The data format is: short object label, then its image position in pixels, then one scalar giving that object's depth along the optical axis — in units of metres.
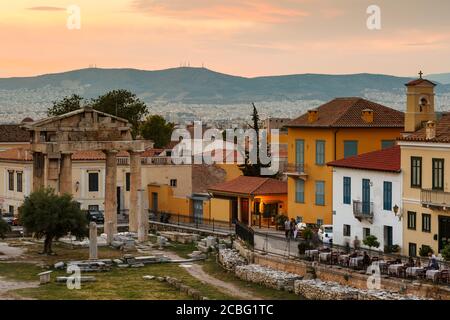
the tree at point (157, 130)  131.12
